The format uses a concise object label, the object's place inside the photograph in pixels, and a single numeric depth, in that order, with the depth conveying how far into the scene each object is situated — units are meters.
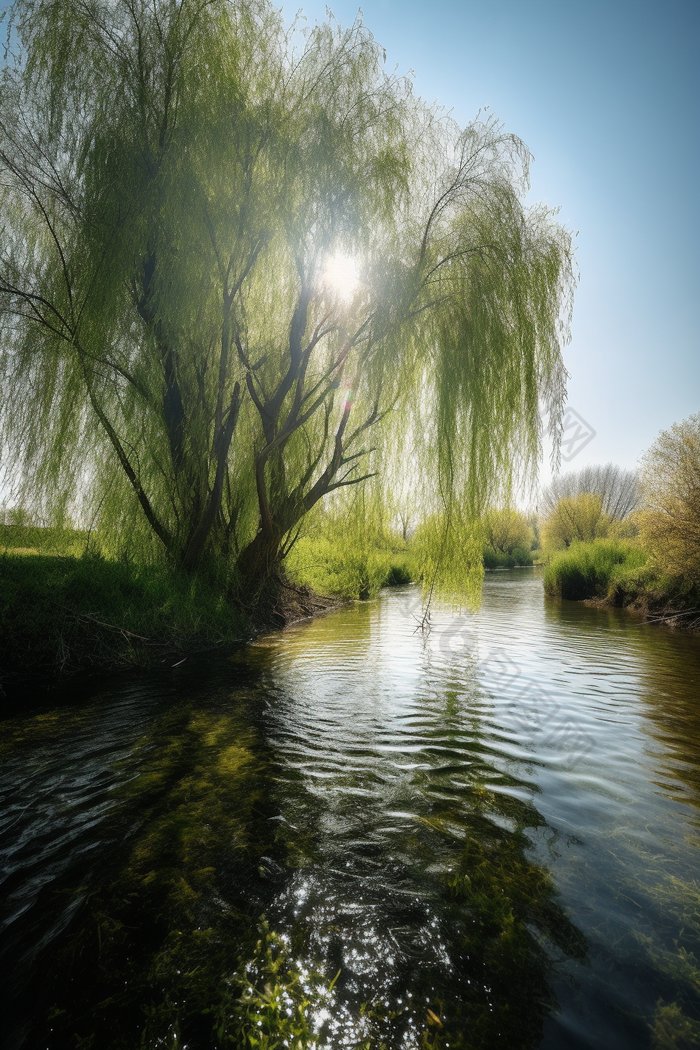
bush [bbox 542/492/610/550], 25.28
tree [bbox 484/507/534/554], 33.38
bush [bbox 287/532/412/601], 12.57
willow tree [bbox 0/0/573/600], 5.71
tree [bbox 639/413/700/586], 10.24
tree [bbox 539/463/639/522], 34.31
